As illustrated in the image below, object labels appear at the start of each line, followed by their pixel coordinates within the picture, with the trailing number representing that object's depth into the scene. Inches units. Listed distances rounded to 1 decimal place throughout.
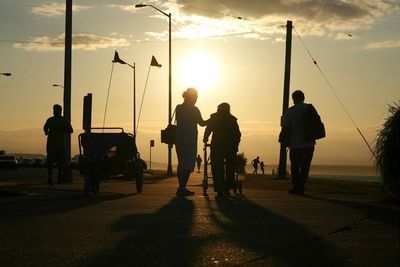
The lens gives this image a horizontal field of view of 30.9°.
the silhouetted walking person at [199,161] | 2659.9
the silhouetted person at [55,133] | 695.7
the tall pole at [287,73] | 1357.0
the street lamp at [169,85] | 1983.4
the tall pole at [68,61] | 824.9
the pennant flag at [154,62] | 2138.4
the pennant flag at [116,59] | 2123.5
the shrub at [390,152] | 378.9
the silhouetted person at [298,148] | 531.5
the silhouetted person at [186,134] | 531.2
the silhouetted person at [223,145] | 526.0
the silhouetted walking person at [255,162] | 2915.8
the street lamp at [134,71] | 2134.1
